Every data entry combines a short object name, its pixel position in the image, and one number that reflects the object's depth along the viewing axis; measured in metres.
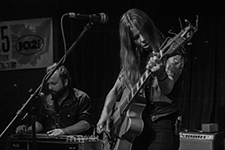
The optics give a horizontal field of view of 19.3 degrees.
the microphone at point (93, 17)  5.08
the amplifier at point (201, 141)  6.98
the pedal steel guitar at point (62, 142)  6.12
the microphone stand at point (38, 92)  4.70
